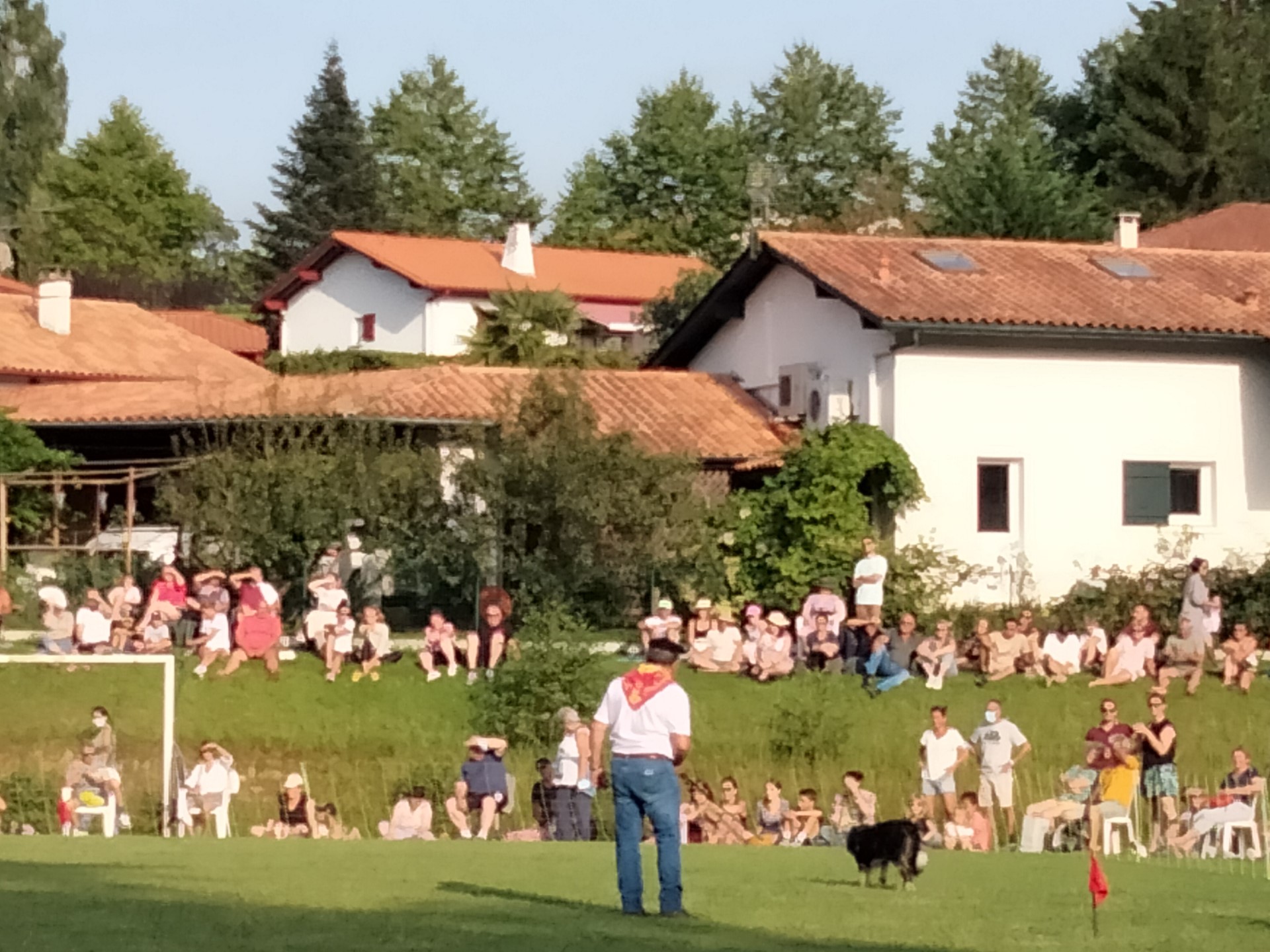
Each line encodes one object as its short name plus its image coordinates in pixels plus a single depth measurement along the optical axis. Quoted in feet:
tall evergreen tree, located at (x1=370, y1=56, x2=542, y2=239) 316.19
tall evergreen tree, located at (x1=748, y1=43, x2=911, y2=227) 316.19
